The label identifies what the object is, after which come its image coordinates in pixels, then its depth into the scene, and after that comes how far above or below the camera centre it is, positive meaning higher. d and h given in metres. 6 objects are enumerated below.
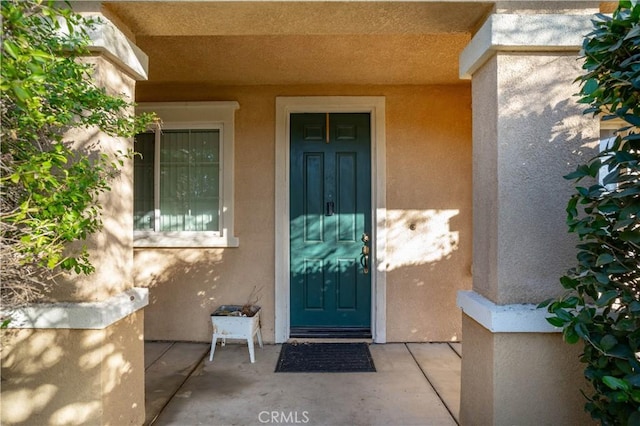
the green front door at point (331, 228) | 3.73 -0.11
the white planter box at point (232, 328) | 3.25 -0.95
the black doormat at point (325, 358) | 3.05 -1.22
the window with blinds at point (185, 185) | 3.74 +0.31
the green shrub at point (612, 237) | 1.41 -0.08
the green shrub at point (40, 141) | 1.17 +0.31
